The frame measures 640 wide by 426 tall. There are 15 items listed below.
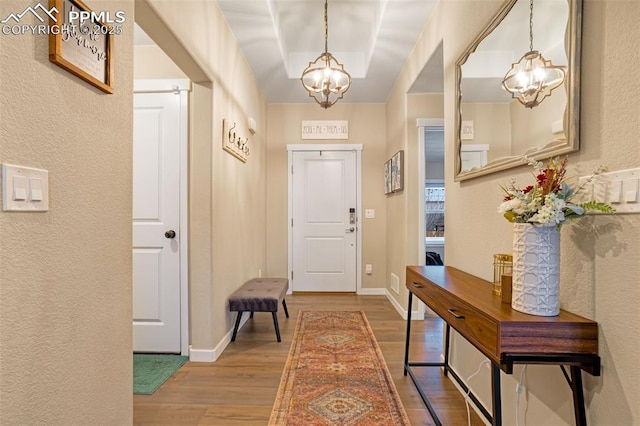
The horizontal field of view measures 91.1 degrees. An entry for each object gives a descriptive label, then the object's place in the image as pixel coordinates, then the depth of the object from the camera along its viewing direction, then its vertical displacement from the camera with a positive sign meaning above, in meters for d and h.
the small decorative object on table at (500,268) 1.33 -0.25
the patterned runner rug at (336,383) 1.77 -1.17
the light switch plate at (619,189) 0.88 +0.07
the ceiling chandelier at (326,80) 2.46 +1.05
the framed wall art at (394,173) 3.50 +0.45
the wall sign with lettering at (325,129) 4.51 +1.16
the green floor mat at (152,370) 2.08 -1.18
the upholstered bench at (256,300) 2.70 -0.79
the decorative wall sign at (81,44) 1.02 +0.59
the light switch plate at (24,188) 0.86 +0.06
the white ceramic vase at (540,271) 1.08 -0.21
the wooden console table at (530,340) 1.01 -0.43
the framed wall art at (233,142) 2.64 +0.63
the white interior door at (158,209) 2.52 +0.00
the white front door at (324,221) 4.51 -0.16
